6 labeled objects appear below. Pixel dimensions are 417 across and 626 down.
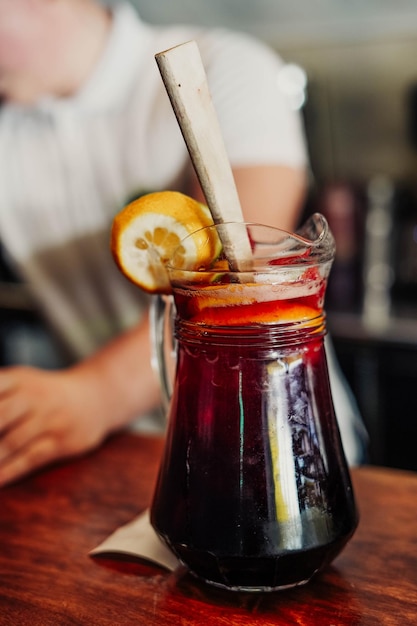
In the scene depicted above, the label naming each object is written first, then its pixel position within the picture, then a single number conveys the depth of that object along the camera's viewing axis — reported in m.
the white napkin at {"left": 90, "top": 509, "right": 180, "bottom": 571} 0.61
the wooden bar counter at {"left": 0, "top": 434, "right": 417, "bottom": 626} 0.53
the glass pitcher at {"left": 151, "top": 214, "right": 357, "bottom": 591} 0.52
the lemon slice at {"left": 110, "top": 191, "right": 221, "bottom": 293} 0.54
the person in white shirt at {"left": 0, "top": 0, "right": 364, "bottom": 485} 1.16
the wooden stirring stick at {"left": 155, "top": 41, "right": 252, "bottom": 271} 0.49
